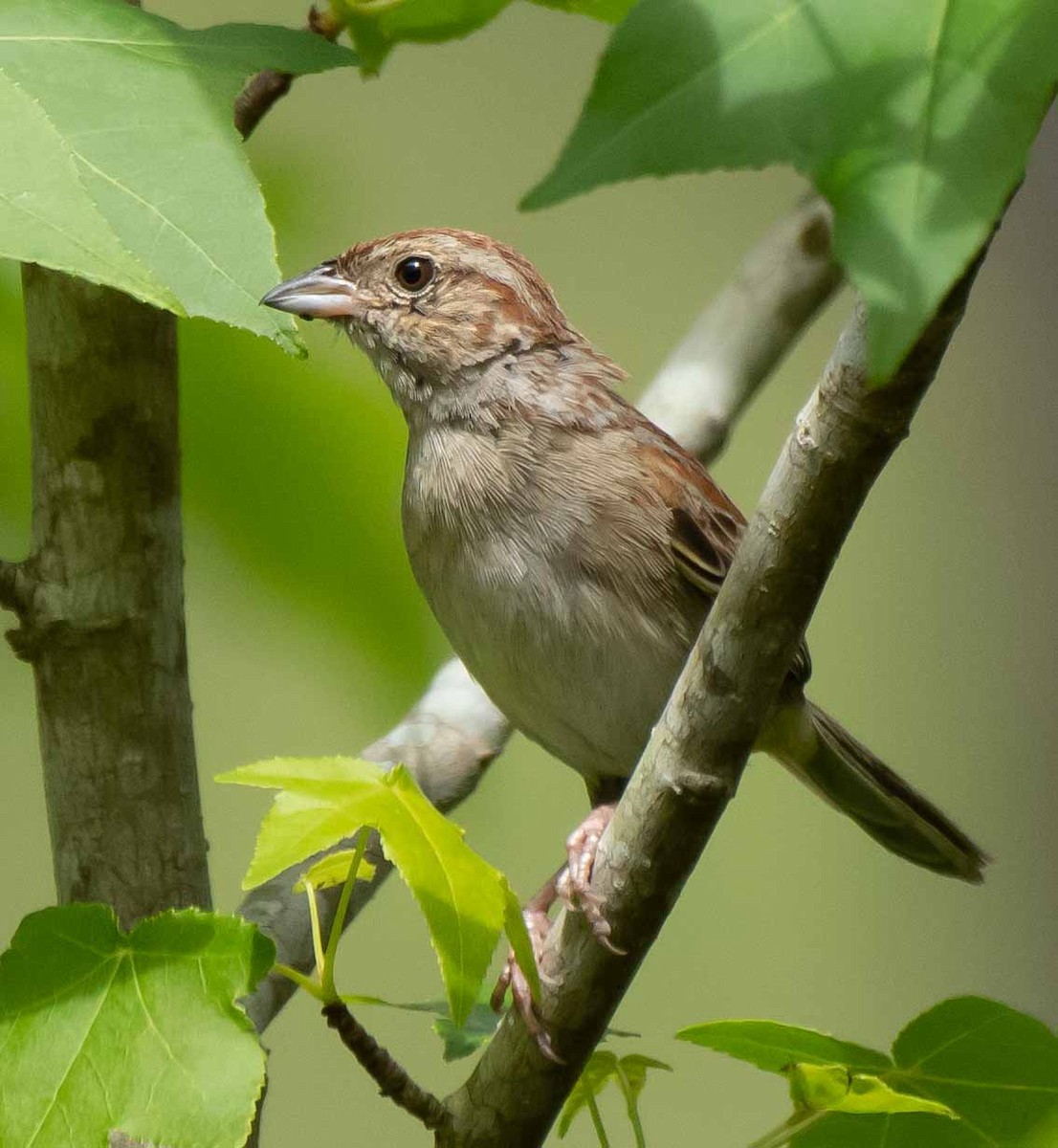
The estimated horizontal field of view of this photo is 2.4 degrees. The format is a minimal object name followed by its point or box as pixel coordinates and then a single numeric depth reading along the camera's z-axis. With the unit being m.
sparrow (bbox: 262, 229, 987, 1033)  2.70
